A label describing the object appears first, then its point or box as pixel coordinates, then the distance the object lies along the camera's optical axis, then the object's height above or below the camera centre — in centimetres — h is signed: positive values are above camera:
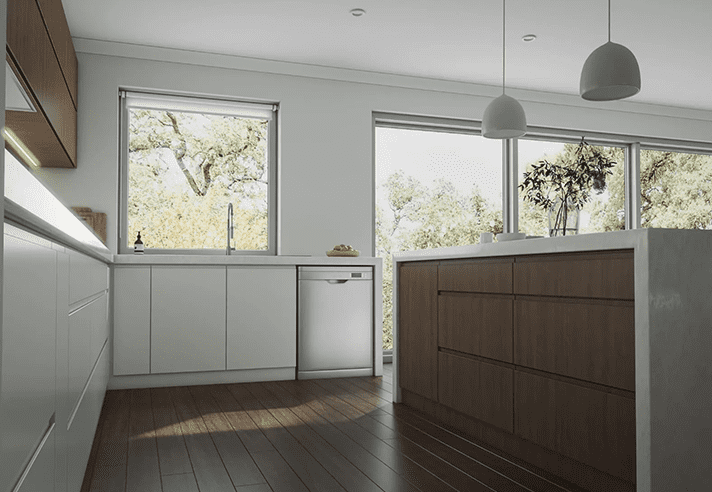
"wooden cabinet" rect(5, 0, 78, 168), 258 +90
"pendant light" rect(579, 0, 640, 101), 286 +89
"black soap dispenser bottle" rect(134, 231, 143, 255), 458 +7
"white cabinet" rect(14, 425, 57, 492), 87 -34
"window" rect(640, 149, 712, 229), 666 +75
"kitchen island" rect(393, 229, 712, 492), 179 -35
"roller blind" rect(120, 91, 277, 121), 480 +124
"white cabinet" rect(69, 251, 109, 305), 158 -7
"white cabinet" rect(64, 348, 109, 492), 154 -56
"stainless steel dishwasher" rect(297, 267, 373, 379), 456 -53
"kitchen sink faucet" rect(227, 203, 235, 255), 488 +23
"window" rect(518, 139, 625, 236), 605 +70
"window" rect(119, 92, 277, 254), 481 +68
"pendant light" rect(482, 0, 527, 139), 366 +84
